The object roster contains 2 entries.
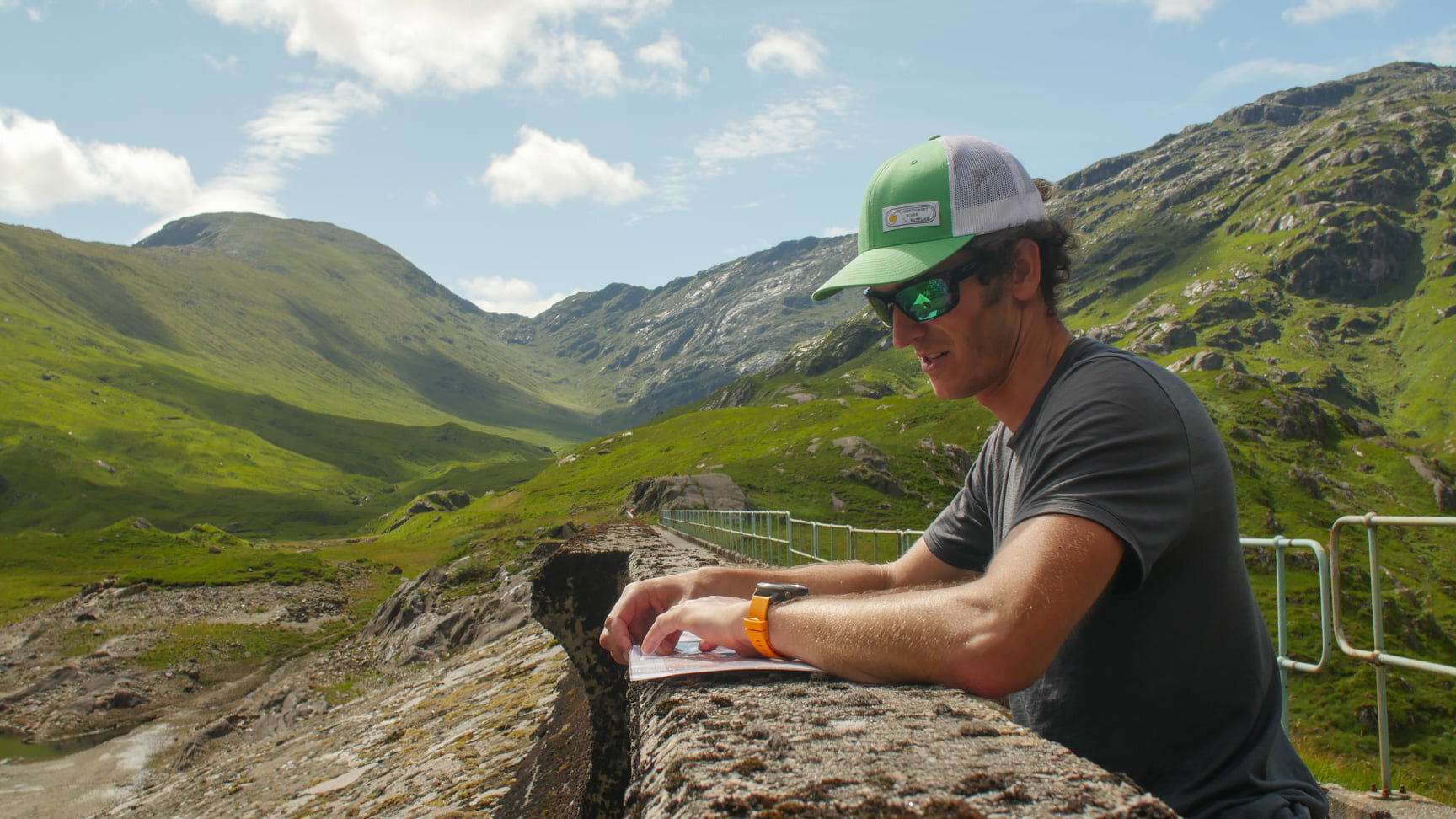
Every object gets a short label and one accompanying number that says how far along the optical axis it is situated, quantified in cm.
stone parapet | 123
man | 191
